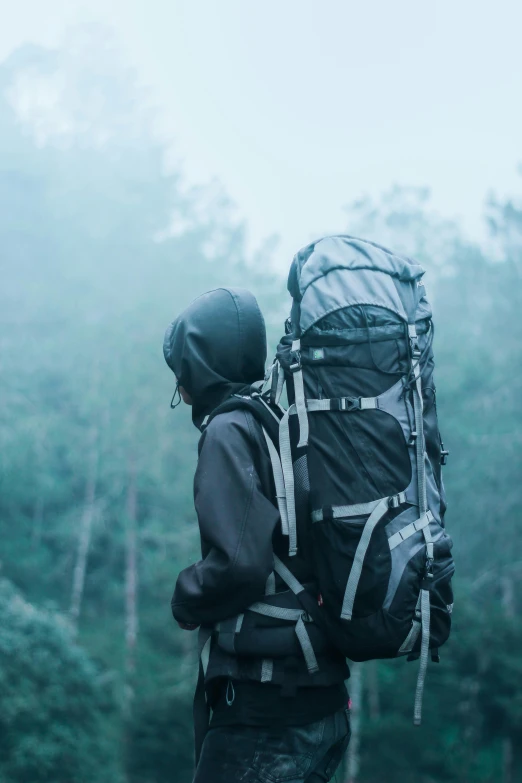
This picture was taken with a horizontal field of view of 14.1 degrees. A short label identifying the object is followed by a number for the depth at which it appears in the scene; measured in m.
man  3.74
